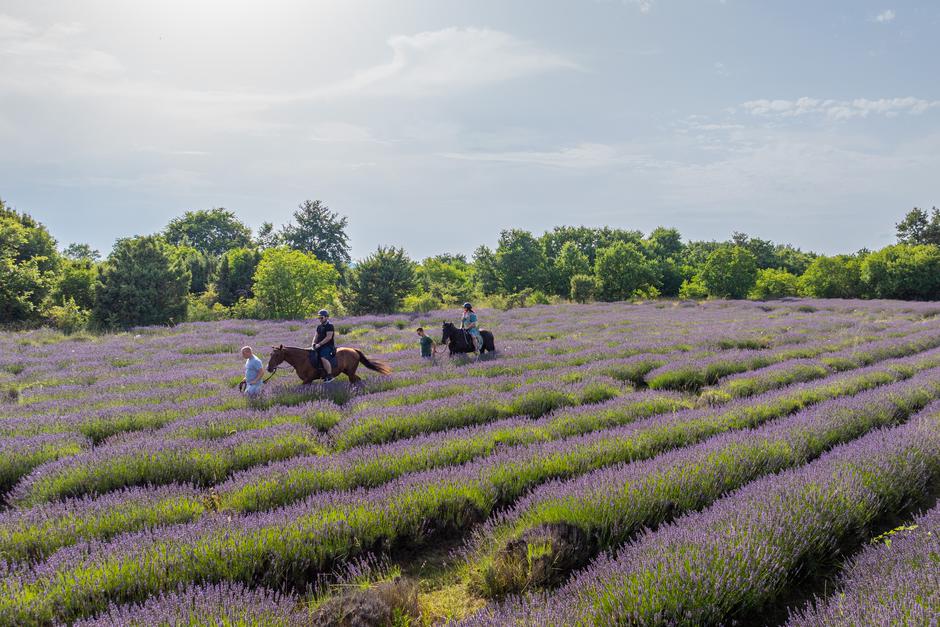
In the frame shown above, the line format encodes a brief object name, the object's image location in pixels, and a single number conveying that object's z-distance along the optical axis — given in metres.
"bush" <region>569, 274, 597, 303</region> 36.50
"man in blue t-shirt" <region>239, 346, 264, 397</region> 8.14
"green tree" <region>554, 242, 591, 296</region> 41.84
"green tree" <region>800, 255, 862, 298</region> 34.31
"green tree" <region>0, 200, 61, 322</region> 21.58
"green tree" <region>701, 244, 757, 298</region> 36.69
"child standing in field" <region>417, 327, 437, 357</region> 11.85
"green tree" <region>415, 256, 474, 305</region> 34.94
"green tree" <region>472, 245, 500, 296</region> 42.56
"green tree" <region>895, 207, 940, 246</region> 41.47
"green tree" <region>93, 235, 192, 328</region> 23.28
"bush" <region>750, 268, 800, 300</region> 37.16
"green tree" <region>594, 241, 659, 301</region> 37.22
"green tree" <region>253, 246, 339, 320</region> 26.33
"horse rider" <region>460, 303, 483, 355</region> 12.10
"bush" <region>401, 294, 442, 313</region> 29.49
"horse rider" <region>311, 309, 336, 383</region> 8.81
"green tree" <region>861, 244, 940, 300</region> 31.70
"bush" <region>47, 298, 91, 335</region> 21.59
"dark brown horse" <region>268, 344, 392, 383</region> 8.61
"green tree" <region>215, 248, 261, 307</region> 35.69
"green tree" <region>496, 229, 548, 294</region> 41.88
